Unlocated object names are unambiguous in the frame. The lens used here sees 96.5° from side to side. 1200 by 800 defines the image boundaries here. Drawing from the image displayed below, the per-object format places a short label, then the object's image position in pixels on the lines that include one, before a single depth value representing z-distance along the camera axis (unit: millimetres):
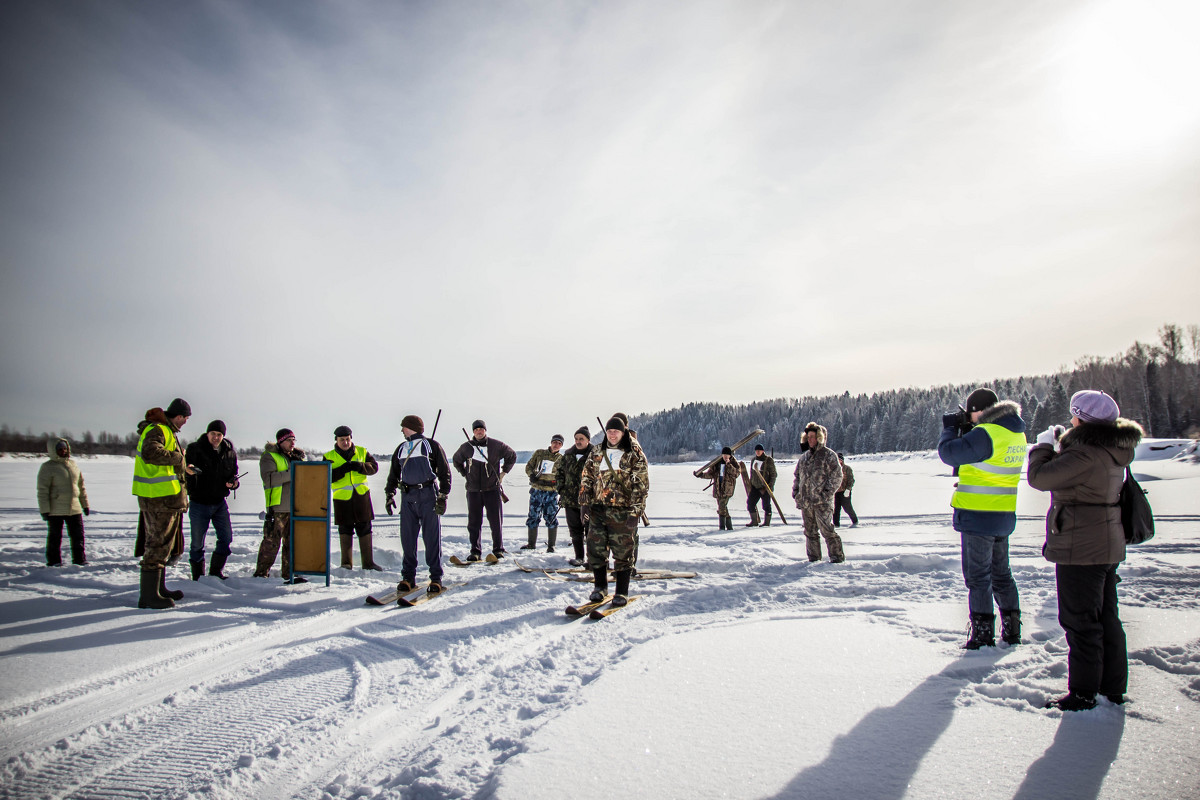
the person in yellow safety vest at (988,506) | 3678
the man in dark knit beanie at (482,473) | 8289
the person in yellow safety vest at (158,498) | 5316
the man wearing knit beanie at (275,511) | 6723
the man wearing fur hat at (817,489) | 7156
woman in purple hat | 2789
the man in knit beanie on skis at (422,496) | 5934
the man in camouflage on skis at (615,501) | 5164
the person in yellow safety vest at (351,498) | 7375
